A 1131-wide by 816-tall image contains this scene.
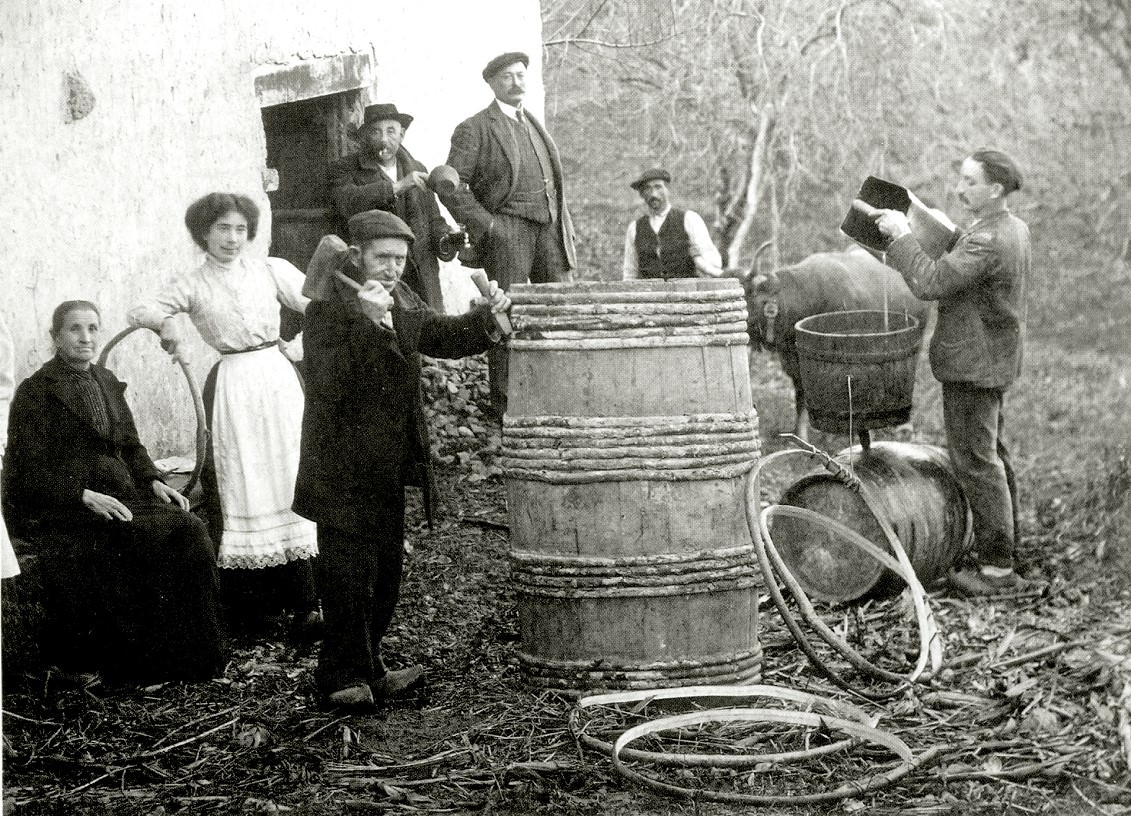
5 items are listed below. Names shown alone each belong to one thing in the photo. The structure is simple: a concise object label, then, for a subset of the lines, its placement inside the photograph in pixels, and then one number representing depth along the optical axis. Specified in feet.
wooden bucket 19.21
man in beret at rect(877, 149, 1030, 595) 19.66
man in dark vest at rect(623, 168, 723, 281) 27.73
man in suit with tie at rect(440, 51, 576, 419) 19.87
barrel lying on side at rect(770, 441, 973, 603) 19.30
